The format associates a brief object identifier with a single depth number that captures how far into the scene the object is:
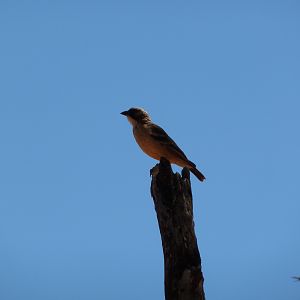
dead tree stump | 10.27
